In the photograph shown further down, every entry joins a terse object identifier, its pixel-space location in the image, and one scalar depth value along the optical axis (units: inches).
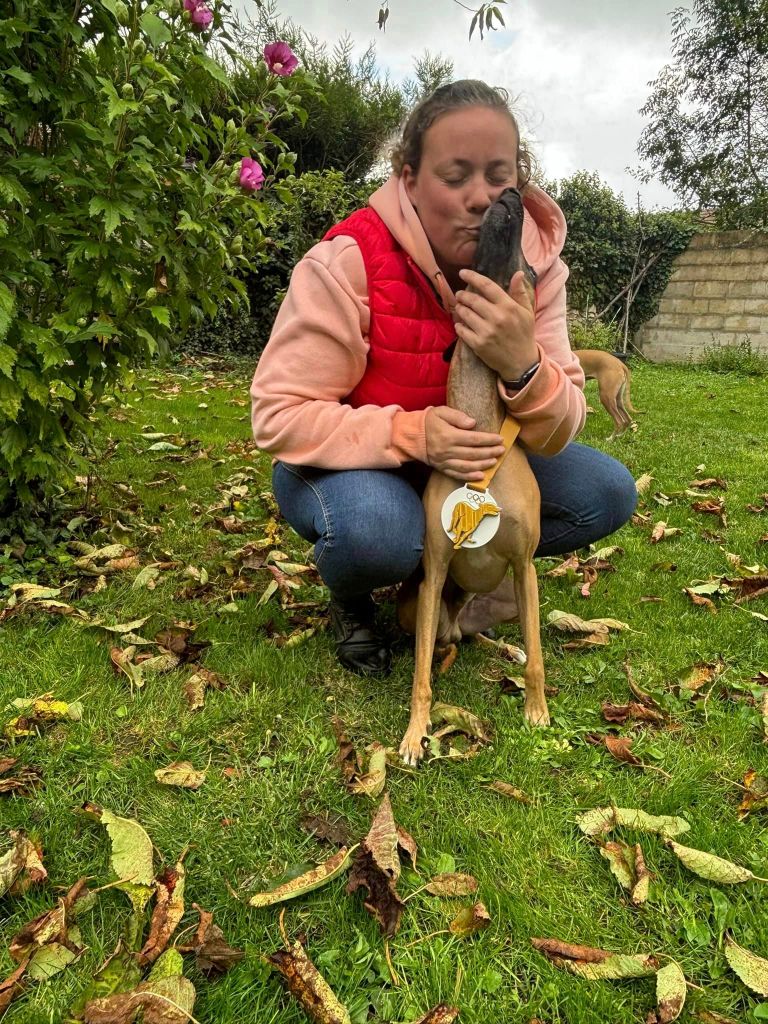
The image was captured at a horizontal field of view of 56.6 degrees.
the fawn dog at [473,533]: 80.0
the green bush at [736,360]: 485.7
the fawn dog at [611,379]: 219.8
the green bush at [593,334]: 511.8
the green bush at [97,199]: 101.8
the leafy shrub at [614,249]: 565.0
